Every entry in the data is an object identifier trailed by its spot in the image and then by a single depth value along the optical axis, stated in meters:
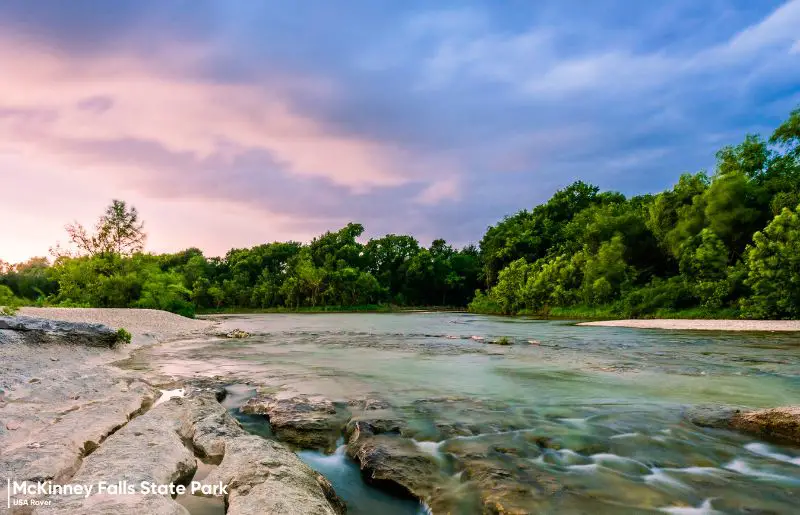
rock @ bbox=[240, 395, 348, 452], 4.82
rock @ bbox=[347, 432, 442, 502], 3.51
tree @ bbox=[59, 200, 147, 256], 30.89
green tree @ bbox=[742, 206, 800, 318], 23.30
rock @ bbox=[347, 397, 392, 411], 6.13
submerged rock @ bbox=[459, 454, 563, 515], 3.08
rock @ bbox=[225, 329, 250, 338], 19.36
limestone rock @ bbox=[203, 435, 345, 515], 2.71
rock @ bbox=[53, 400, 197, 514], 2.49
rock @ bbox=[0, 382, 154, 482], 3.05
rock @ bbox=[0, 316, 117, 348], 10.05
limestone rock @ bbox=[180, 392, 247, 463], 4.04
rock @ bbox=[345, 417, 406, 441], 4.89
